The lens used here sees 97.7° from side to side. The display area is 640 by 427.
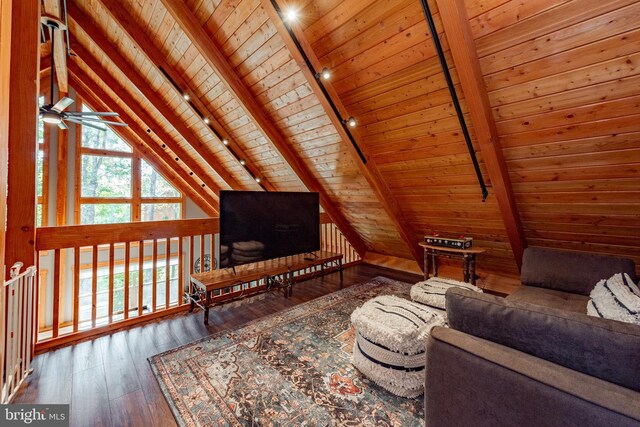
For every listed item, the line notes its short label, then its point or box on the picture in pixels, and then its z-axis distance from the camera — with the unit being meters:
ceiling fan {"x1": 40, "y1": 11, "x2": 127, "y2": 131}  2.86
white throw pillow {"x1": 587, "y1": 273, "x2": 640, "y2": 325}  1.25
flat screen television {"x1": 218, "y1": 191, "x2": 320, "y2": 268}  2.99
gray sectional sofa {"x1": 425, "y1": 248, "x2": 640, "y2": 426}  0.88
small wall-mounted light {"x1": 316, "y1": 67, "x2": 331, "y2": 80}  2.68
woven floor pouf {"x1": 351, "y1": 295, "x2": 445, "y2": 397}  1.76
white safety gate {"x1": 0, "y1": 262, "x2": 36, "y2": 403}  1.64
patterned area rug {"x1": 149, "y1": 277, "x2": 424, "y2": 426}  1.62
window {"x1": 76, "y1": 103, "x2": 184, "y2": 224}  6.21
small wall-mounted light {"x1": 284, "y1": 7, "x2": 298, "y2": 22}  2.32
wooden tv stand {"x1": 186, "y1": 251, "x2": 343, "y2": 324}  2.82
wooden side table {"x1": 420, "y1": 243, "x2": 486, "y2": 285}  3.53
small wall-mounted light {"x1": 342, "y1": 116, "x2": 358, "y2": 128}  3.02
